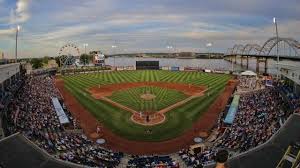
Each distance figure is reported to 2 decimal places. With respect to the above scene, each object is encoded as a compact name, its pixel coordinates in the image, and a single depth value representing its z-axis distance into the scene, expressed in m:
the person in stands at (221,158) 4.46
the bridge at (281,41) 101.97
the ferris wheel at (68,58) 105.85
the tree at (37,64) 121.28
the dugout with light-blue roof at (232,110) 31.50
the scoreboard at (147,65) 97.75
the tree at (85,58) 159.88
